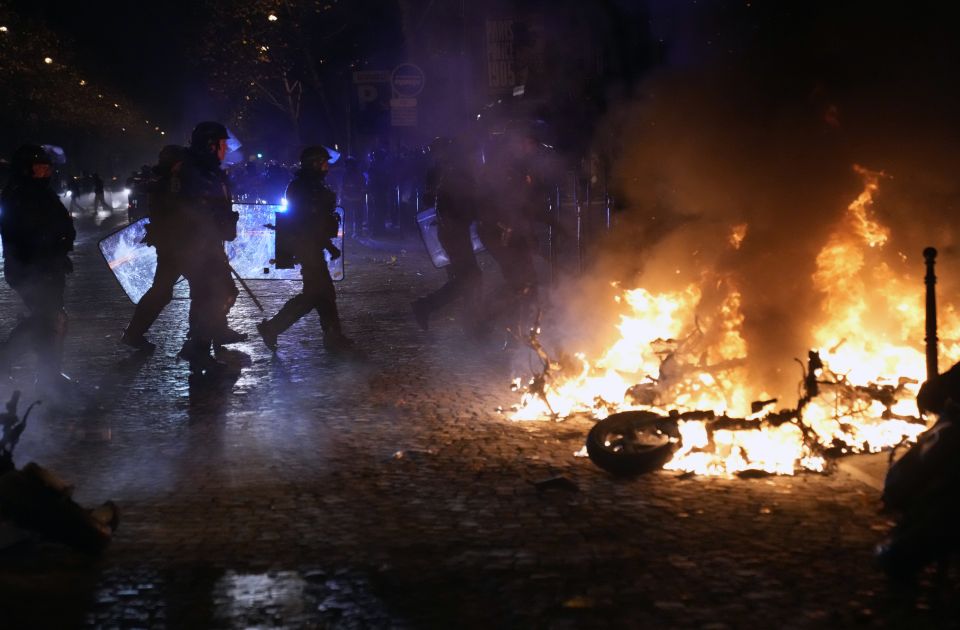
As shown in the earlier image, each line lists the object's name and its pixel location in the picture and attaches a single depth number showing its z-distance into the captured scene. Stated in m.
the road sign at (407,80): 21.88
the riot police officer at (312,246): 10.27
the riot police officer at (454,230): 10.70
